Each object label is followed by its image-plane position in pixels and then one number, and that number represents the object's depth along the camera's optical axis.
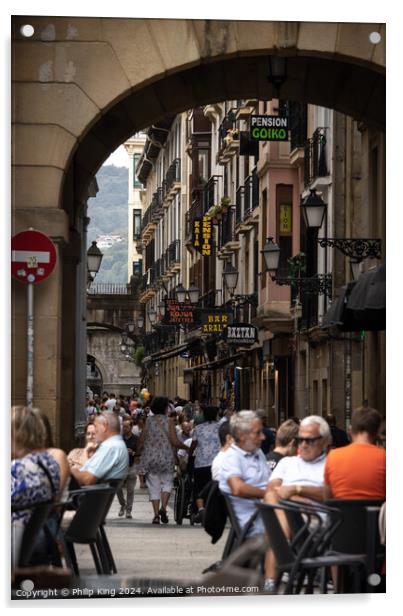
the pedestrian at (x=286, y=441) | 15.27
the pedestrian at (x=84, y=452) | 16.91
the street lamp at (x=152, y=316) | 72.25
